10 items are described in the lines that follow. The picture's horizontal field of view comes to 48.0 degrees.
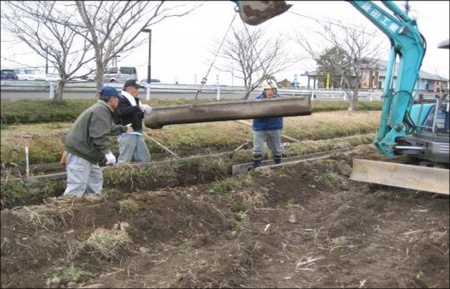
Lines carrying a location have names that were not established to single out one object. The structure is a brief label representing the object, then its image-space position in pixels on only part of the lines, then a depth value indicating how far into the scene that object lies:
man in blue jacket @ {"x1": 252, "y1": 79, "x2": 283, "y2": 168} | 9.09
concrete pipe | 7.54
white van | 14.45
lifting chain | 7.64
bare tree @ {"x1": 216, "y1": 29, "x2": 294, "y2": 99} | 18.17
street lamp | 10.54
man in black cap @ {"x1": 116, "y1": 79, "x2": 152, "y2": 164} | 8.00
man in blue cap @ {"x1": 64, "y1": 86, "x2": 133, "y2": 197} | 6.50
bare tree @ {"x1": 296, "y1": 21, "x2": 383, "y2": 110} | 21.80
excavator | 7.02
